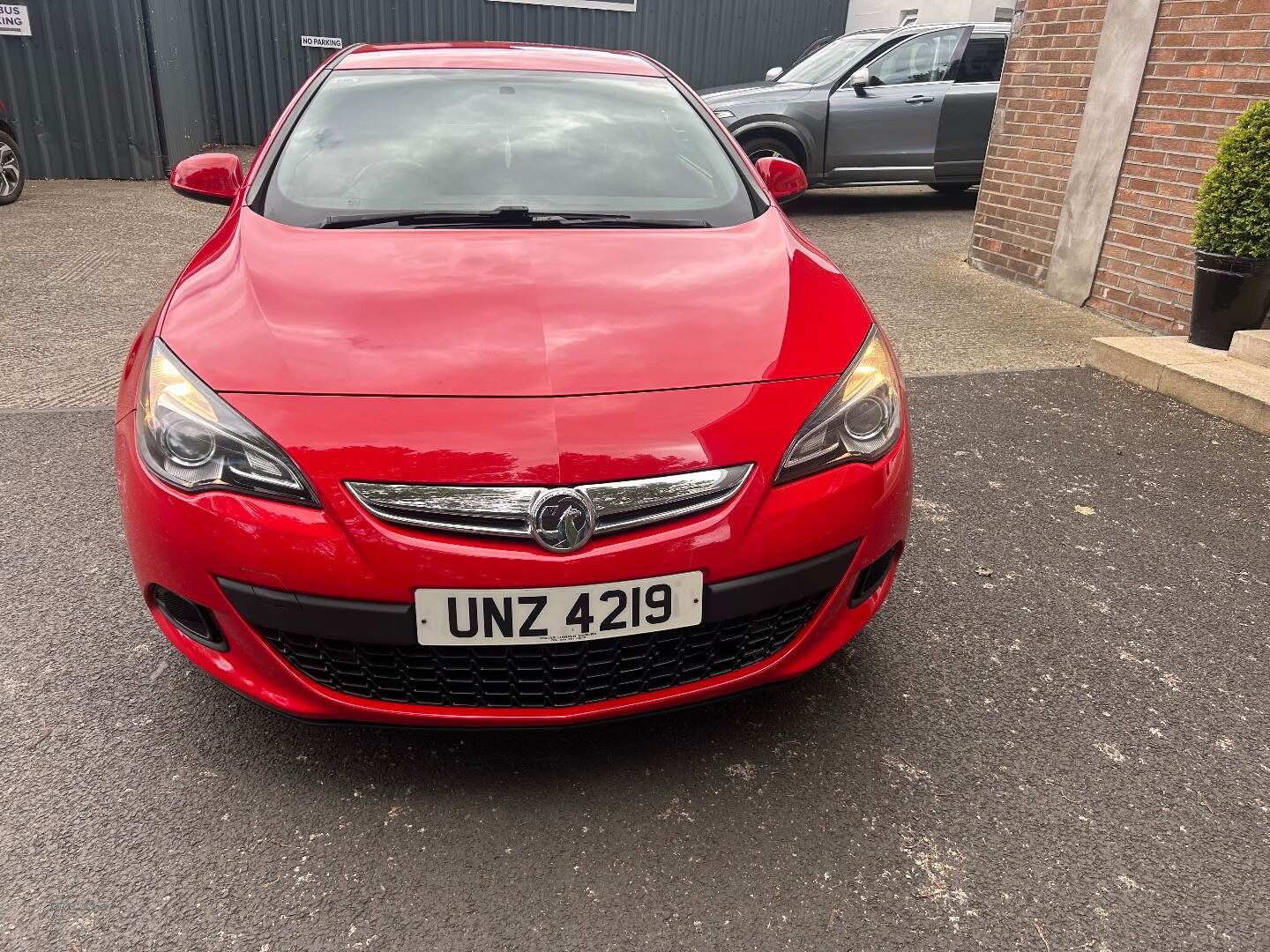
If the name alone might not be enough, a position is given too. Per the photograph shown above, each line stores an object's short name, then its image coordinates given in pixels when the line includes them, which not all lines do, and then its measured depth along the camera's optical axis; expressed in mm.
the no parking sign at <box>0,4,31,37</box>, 8789
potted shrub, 4578
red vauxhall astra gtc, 1729
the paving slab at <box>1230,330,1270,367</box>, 4609
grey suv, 8820
